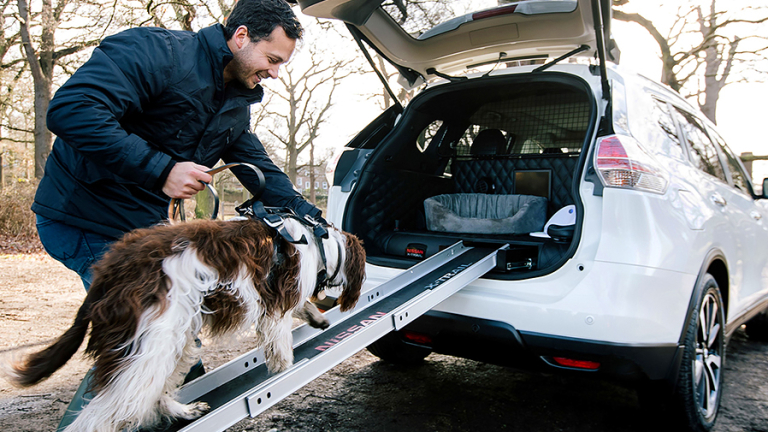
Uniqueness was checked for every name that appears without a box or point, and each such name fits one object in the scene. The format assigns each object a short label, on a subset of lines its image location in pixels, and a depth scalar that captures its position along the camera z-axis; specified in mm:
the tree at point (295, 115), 22769
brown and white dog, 1625
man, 1791
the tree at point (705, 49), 10555
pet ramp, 1787
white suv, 2266
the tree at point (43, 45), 13750
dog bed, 3418
